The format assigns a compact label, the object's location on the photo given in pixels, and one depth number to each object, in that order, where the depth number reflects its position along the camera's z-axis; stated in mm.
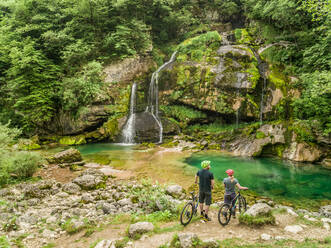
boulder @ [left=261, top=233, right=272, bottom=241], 4191
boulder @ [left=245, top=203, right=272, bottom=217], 4996
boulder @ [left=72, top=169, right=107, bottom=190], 9016
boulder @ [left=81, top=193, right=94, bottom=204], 7557
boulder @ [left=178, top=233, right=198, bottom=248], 3896
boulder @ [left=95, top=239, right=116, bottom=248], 4372
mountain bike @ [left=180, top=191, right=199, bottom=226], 5101
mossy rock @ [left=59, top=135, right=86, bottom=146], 19219
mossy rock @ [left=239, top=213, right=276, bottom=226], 4805
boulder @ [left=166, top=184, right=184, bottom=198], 8028
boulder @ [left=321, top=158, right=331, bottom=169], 11698
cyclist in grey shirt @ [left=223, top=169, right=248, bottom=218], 5340
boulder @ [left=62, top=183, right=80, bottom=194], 8516
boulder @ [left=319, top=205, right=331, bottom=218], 6652
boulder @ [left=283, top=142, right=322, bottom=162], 12359
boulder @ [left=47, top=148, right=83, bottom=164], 12836
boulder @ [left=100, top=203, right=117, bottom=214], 6613
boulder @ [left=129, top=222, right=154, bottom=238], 4748
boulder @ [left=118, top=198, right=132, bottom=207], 7163
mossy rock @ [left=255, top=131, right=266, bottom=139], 14563
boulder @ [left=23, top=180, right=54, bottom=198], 7747
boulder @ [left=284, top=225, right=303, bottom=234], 4602
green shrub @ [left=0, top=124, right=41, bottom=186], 8719
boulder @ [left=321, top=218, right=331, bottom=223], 5383
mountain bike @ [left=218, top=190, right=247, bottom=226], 5102
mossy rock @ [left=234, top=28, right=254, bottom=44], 21088
